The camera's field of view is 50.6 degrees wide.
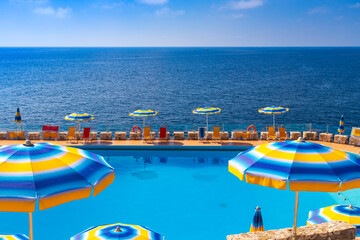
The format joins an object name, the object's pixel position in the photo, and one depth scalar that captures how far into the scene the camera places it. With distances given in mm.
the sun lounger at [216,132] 19484
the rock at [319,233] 6223
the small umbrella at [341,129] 18648
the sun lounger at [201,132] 19562
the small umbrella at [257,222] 8344
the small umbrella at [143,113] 20172
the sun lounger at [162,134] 19344
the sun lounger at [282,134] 19656
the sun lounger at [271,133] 19750
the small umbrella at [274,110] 19984
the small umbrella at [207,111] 19961
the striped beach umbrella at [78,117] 19469
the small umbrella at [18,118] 19284
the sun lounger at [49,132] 19672
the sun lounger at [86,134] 19134
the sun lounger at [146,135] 19719
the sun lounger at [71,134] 19375
